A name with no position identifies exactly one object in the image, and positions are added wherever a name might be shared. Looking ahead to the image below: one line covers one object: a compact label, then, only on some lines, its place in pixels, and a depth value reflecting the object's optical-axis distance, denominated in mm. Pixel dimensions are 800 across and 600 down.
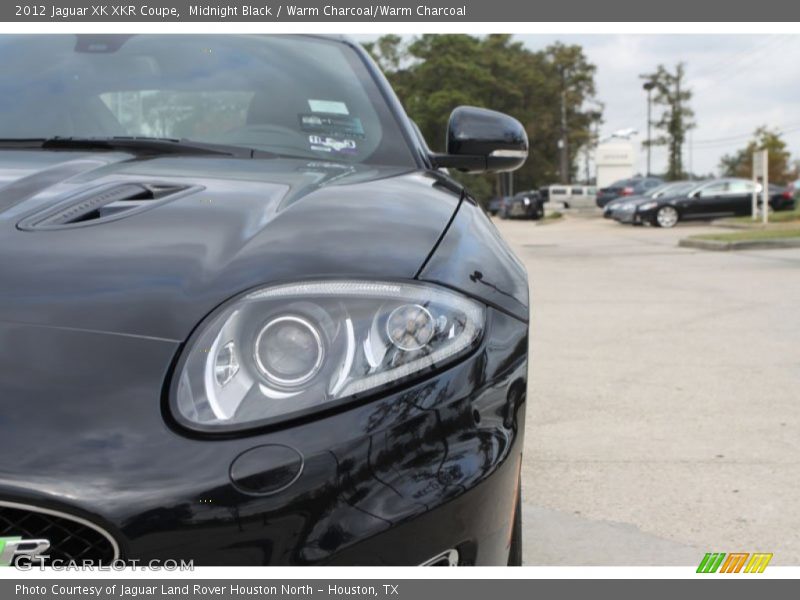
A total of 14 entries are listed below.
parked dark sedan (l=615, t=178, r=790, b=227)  26219
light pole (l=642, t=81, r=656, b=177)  55312
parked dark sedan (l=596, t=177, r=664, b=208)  36656
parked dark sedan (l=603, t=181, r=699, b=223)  27547
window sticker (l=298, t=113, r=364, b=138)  2691
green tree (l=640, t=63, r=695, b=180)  55312
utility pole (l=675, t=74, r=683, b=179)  55219
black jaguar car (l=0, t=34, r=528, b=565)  1202
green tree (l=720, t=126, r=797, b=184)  59094
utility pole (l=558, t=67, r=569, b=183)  63375
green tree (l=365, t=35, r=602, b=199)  63375
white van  45188
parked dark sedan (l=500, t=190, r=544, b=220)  39312
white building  50969
